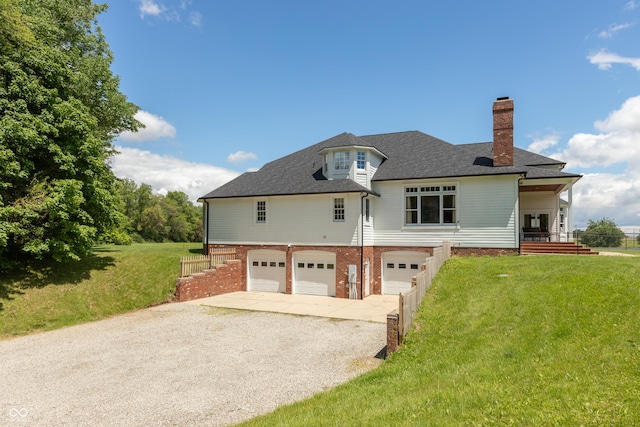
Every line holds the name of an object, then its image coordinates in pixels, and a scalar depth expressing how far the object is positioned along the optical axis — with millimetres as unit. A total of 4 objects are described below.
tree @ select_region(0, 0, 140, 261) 14336
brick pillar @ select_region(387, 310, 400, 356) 9078
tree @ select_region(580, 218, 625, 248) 26328
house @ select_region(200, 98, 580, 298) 17969
